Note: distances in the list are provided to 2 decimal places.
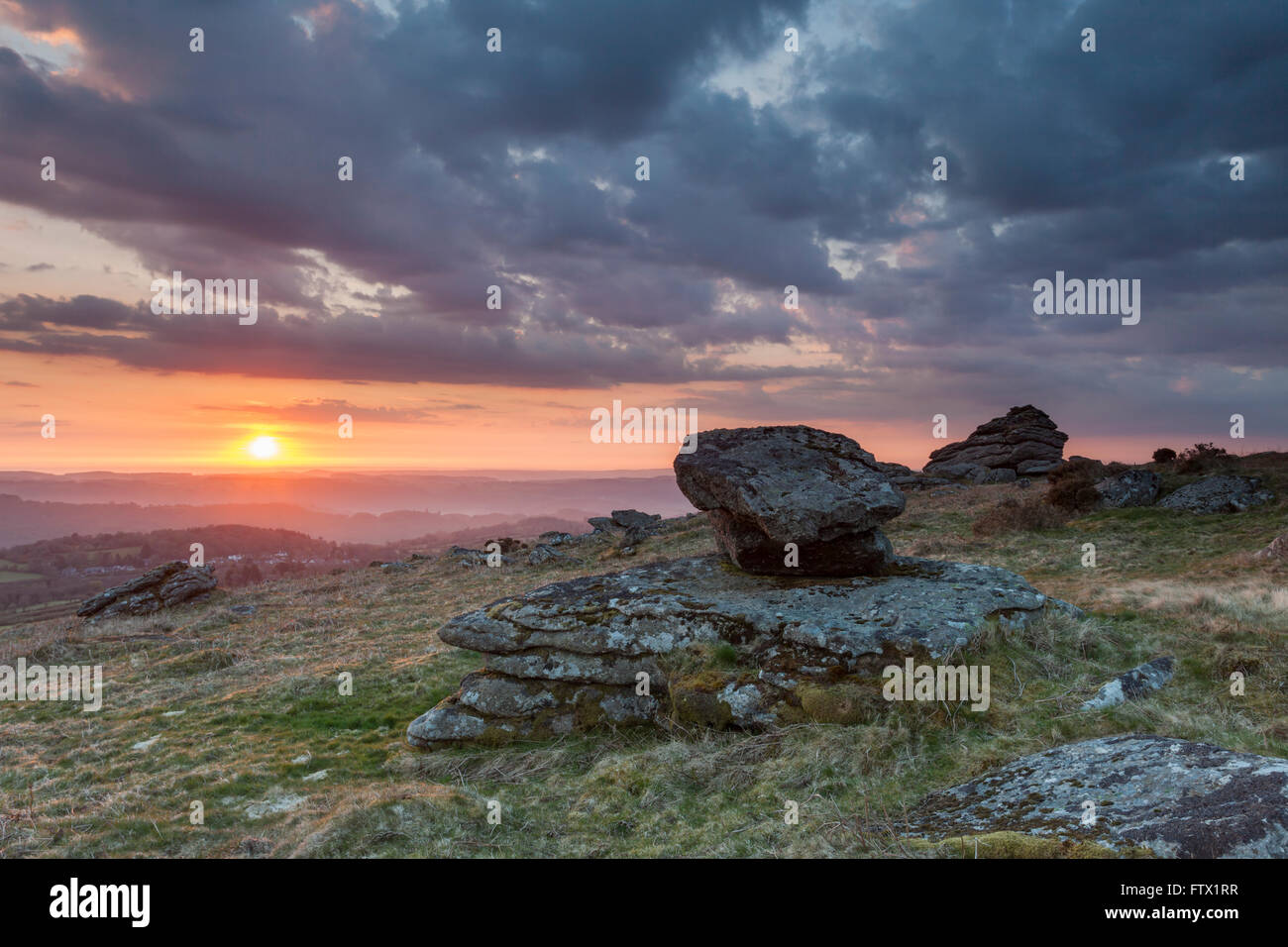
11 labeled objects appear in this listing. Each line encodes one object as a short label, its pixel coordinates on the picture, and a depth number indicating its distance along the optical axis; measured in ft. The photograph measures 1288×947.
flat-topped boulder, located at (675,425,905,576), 40.81
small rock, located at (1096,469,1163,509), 96.43
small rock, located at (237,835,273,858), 24.04
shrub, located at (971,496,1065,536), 89.86
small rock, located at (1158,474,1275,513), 86.12
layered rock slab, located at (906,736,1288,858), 14.47
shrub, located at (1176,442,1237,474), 112.27
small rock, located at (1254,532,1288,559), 57.16
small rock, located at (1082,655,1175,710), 29.01
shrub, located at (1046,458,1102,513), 98.68
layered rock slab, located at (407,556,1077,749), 32.91
